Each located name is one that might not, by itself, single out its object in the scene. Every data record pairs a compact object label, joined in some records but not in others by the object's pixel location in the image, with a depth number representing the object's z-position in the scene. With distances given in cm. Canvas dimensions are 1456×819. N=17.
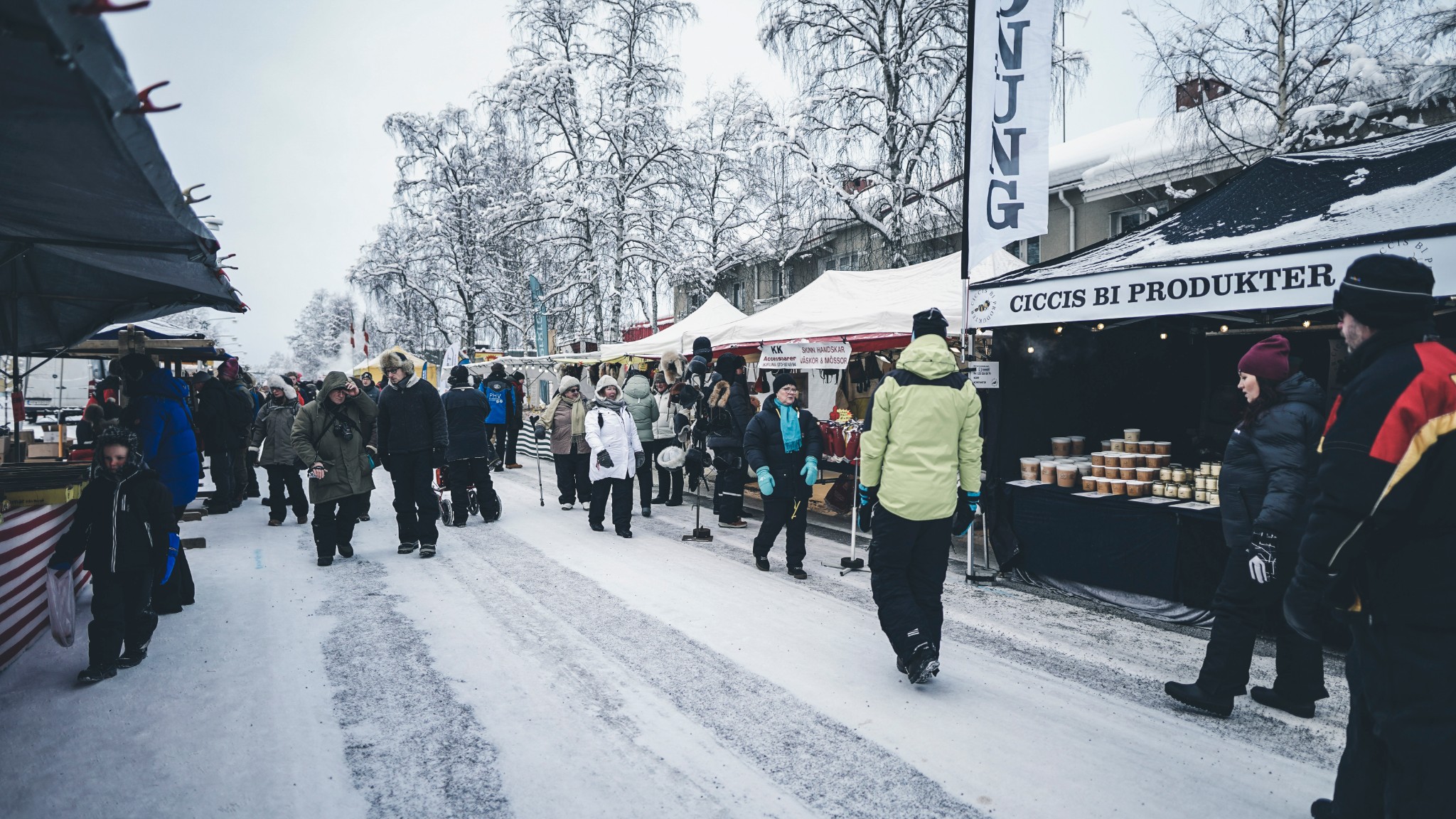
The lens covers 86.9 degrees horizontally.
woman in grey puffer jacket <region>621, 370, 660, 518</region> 1124
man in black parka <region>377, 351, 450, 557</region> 791
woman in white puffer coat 898
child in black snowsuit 450
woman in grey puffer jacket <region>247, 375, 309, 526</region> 983
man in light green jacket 443
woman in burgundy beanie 395
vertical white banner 691
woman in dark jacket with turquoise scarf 720
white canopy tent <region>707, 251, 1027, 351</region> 1030
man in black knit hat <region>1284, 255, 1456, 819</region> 229
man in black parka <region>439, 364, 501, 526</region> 975
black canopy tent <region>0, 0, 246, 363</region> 179
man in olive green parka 743
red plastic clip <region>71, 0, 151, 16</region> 164
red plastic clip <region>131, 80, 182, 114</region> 215
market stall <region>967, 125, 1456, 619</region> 529
